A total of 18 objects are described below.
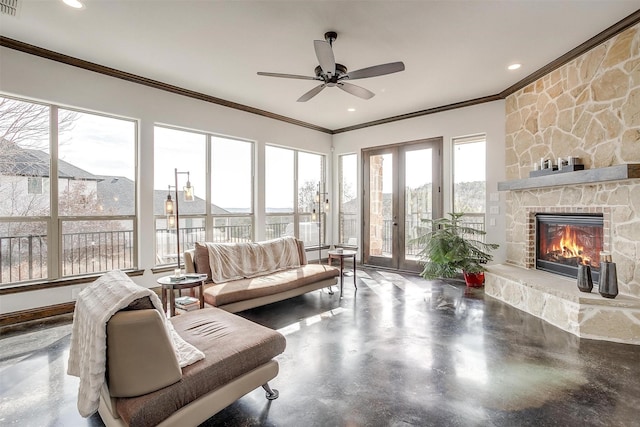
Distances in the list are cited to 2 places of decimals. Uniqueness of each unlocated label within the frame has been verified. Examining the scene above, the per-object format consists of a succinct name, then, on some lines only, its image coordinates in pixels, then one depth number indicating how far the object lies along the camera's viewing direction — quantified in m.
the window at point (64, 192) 3.61
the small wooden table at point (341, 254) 5.00
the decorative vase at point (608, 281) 3.13
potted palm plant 4.95
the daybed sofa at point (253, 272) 3.67
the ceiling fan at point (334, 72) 2.87
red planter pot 5.09
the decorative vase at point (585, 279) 3.32
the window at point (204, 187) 4.80
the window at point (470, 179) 5.46
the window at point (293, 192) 6.37
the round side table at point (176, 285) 3.24
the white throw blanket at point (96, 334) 1.56
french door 6.01
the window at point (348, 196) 7.16
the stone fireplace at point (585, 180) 3.17
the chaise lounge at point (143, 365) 1.56
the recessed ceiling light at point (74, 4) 2.77
